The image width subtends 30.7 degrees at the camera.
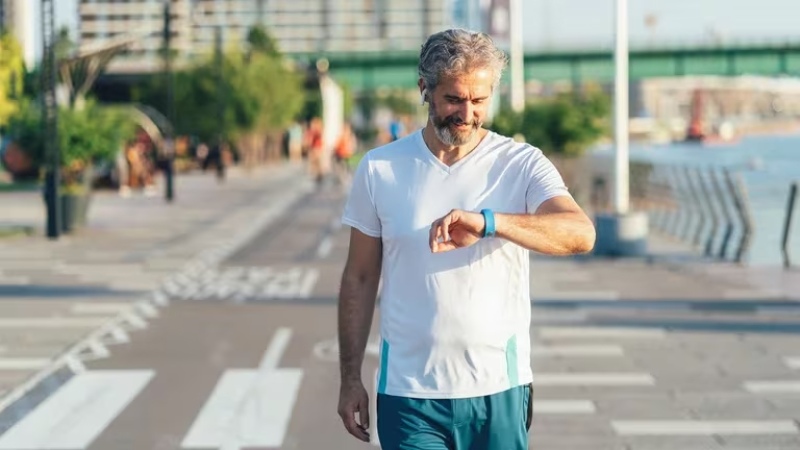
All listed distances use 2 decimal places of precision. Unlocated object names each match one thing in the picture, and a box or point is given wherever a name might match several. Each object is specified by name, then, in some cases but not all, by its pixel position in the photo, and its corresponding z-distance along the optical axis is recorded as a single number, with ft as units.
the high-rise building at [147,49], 130.79
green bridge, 306.96
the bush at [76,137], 84.53
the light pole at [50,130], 80.43
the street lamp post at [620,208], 67.77
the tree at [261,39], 428.72
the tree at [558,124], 104.78
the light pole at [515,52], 131.54
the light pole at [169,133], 122.52
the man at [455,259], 12.67
